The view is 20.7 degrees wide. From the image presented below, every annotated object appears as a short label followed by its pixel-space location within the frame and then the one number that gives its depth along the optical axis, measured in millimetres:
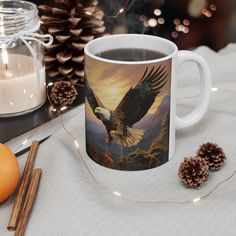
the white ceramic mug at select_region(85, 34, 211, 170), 561
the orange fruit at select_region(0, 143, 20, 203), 530
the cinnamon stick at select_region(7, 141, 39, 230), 514
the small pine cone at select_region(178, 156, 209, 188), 559
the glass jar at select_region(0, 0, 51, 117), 674
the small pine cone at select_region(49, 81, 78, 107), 715
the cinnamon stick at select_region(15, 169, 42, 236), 505
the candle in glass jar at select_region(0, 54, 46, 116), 679
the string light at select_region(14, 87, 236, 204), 545
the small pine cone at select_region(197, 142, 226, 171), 589
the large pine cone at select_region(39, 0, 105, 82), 796
